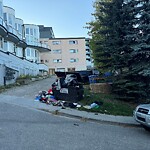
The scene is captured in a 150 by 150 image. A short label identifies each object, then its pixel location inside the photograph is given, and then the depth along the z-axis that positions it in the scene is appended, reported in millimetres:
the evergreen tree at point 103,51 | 10262
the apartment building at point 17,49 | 15830
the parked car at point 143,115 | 5095
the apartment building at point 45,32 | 43644
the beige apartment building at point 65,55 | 41950
